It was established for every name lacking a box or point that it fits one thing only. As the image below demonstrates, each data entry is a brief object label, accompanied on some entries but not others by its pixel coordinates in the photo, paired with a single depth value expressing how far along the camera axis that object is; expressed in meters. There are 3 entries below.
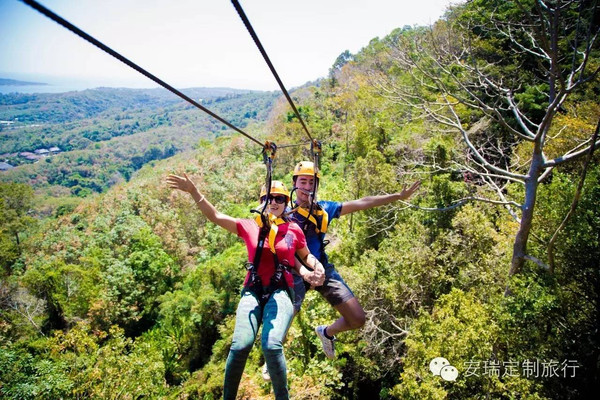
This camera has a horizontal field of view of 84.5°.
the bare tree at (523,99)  5.11
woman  3.09
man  4.32
